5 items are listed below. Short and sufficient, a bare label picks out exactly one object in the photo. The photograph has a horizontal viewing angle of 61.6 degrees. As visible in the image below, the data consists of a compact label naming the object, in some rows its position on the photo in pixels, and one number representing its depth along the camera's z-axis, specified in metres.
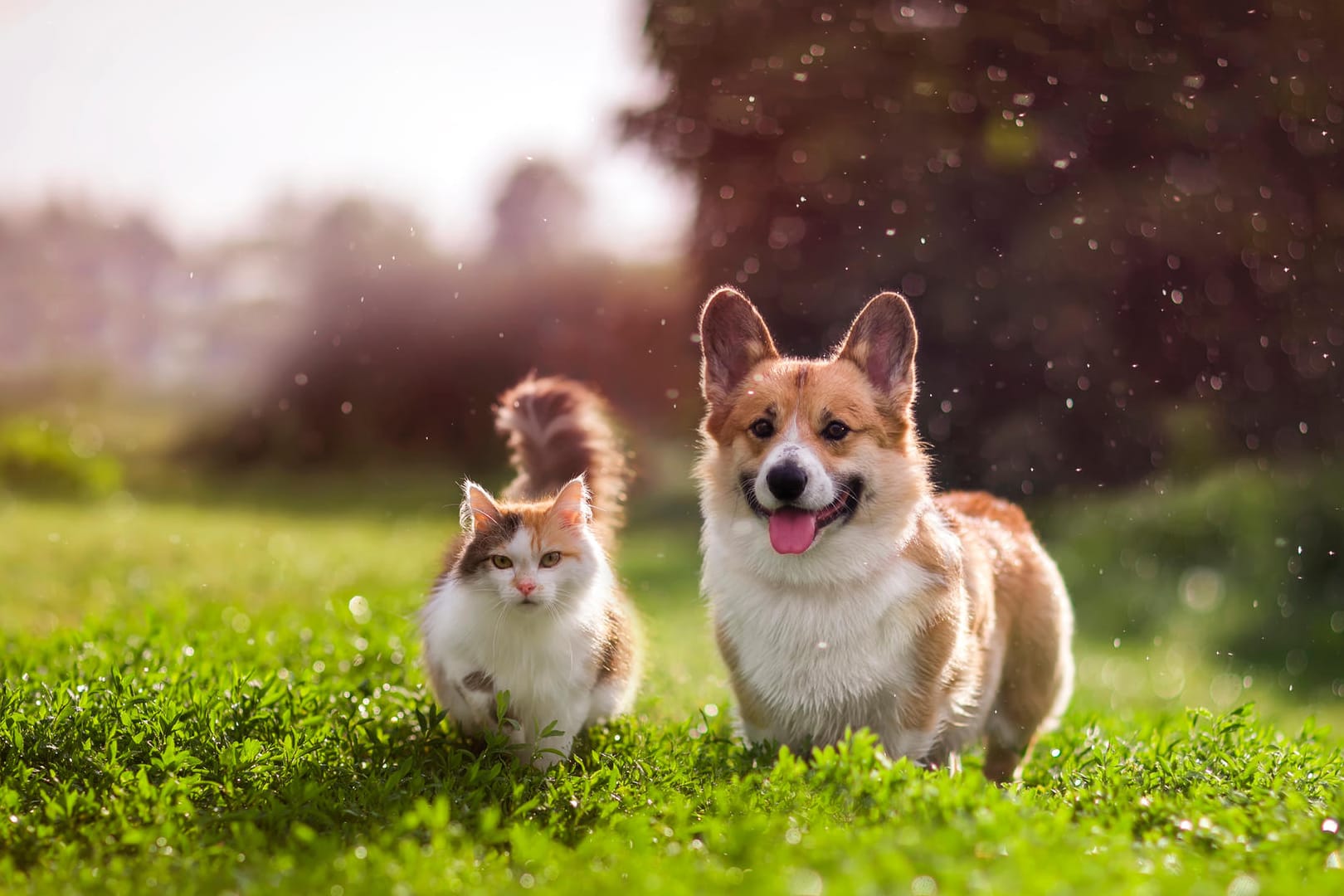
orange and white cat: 4.17
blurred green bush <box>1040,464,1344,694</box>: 9.63
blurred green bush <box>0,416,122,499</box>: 14.66
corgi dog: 4.08
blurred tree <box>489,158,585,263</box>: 13.65
